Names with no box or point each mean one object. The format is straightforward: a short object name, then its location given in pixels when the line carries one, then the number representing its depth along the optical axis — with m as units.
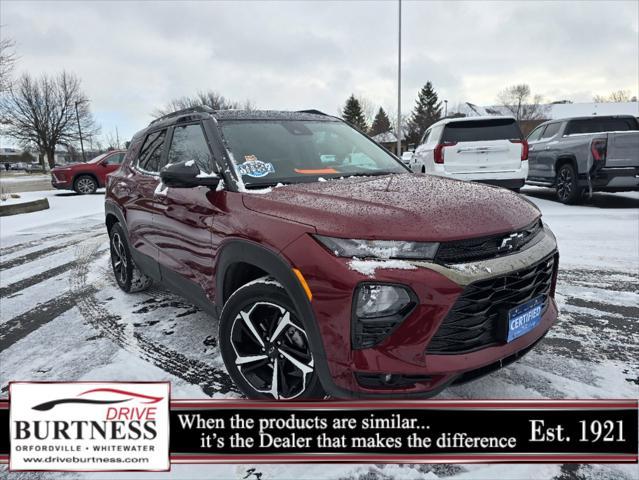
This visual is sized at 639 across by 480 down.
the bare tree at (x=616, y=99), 73.38
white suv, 8.31
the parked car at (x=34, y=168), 58.74
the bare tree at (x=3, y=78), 12.37
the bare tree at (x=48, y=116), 46.84
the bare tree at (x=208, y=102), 49.78
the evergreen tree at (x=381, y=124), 64.50
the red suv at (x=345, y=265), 1.77
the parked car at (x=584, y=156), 7.82
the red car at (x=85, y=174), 15.17
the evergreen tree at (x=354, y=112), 63.75
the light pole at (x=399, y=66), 23.31
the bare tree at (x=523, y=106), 66.19
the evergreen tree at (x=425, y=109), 60.41
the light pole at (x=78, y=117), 48.99
